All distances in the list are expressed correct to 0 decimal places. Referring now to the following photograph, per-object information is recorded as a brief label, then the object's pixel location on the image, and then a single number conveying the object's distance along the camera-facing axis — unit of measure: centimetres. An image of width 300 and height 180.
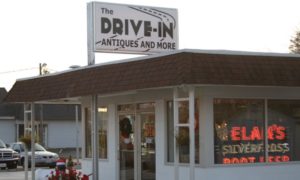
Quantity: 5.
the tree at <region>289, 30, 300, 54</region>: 4966
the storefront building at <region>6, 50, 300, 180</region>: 1395
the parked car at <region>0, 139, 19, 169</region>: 3506
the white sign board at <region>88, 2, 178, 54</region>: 2077
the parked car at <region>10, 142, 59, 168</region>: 3638
